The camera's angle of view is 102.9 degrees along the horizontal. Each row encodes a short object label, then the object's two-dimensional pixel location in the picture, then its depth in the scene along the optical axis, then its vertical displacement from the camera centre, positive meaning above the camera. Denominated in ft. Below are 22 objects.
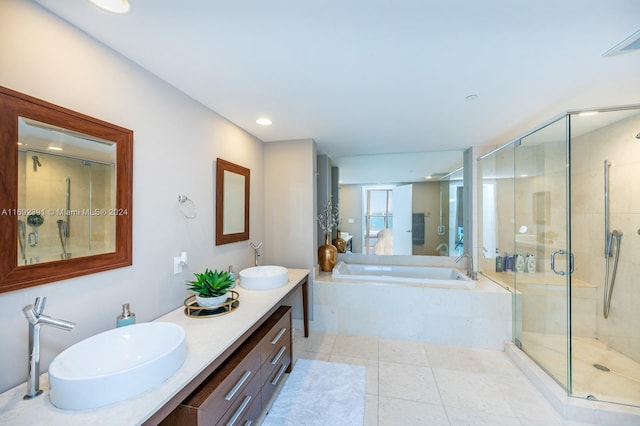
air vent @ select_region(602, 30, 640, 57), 4.05 +2.82
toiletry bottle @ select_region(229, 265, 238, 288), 7.30 -1.68
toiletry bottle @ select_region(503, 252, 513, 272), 9.67 -1.84
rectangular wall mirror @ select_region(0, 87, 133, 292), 3.14 +0.30
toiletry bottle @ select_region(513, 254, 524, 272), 8.93 -1.73
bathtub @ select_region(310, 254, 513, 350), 8.59 -3.38
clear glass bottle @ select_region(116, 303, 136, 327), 4.20 -1.73
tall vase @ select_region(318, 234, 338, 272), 11.05 -1.87
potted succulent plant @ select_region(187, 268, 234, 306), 5.28 -1.58
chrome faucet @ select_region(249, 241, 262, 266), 8.94 -1.22
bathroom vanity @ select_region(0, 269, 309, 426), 2.65 -2.11
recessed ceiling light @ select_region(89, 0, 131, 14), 3.38 +2.82
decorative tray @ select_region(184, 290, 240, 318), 5.15 -1.98
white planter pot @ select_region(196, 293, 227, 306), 5.26 -1.80
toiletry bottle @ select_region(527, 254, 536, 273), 8.57 -1.67
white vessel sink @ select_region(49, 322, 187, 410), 2.67 -1.90
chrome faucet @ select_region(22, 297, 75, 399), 2.91 -1.47
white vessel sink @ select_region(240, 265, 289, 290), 6.85 -1.83
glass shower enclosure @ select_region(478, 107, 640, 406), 6.91 -1.12
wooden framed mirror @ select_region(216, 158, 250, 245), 7.24 +0.36
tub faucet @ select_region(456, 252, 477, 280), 10.28 -2.20
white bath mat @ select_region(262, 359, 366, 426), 5.58 -4.50
